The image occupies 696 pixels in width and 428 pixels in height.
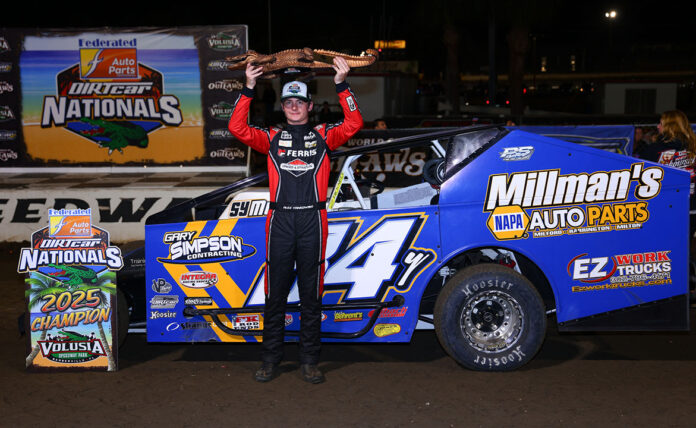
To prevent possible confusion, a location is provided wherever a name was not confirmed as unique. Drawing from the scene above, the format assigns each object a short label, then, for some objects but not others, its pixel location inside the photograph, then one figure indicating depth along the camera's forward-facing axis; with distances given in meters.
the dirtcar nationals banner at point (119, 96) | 11.30
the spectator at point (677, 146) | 6.79
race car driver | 4.93
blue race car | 5.03
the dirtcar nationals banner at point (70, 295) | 5.23
